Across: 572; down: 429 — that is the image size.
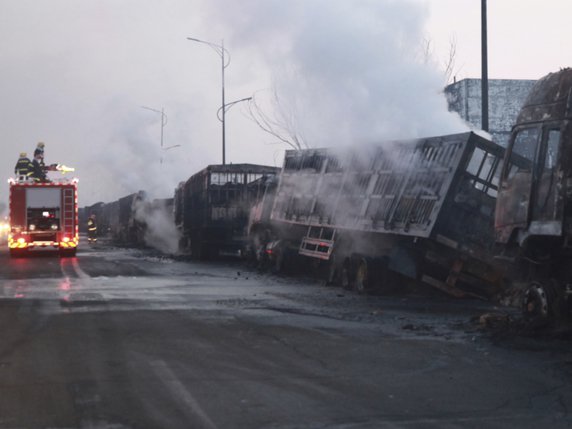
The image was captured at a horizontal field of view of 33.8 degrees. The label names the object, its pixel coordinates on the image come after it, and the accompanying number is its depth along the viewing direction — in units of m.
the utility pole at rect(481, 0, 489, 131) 21.28
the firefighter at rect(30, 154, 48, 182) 39.03
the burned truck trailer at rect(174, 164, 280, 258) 33.59
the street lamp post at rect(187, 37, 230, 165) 48.14
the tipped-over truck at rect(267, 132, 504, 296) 17.03
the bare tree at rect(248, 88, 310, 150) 27.05
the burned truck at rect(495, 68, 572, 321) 11.23
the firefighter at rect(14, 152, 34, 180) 38.56
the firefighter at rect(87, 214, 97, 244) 67.88
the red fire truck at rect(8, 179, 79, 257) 38.41
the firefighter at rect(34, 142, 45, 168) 39.00
